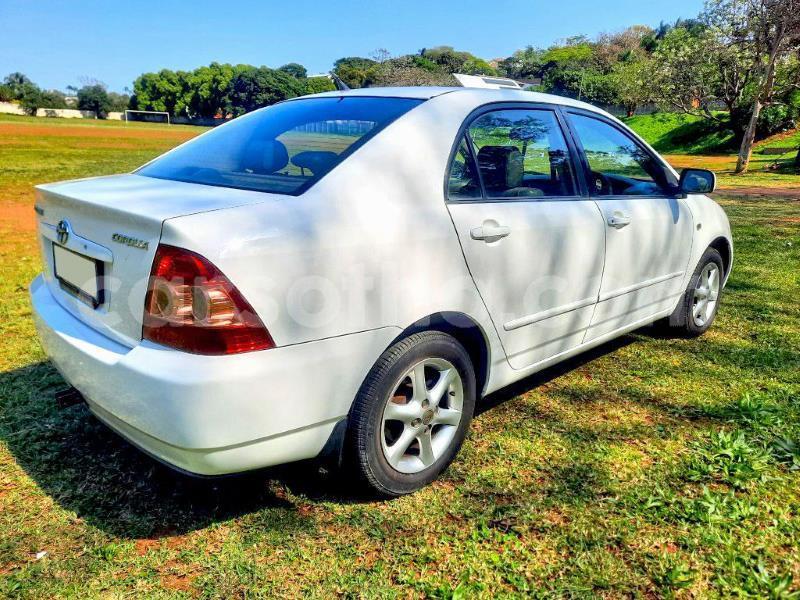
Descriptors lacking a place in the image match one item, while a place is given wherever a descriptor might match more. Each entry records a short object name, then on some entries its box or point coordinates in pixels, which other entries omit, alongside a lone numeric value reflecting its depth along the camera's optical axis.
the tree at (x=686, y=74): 24.14
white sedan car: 1.92
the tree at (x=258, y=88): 104.94
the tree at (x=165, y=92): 113.44
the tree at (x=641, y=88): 26.52
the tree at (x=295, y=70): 128.15
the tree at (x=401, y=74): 56.21
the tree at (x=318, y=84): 83.06
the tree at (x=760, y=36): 19.33
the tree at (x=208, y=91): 111.56
